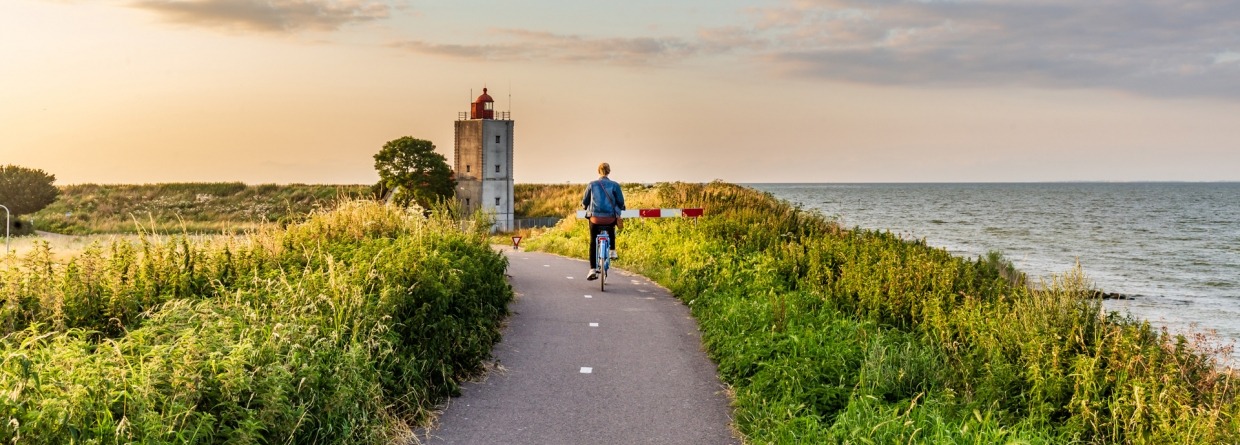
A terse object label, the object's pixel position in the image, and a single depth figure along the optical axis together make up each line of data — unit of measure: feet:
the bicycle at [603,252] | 45.68
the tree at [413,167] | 200.95
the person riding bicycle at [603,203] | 45.83
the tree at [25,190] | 191.72
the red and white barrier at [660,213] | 59.82
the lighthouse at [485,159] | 199.52
